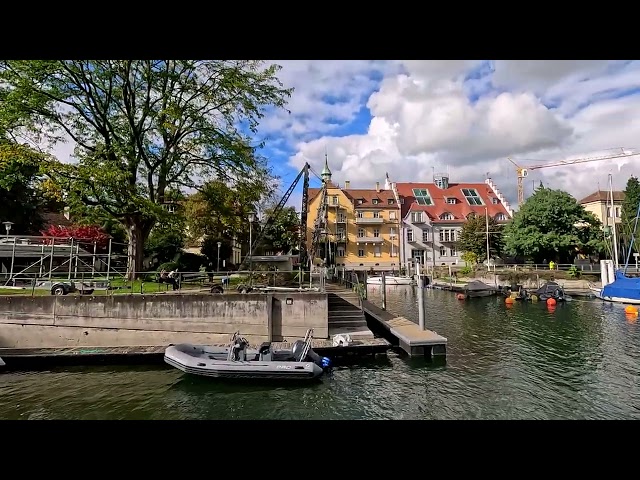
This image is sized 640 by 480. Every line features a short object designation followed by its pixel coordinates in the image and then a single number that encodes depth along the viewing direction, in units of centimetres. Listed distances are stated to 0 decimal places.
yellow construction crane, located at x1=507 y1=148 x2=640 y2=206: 8150
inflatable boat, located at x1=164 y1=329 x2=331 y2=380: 1096
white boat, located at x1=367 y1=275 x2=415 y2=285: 4412
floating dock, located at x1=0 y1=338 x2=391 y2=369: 1245
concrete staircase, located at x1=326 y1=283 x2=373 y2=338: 1436
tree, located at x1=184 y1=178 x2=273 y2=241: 1989
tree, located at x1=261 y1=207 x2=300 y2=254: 4716
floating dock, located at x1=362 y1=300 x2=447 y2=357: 1326
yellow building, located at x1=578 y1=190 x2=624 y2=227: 5334
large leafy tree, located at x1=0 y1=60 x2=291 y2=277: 1587
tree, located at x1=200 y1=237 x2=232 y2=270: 3647
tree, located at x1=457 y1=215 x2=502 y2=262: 4816
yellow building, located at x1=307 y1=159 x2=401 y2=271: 5281
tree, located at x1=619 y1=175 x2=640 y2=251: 4597
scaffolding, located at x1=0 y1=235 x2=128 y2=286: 1698
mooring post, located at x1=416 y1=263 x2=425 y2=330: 1492
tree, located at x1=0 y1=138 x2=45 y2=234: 2844
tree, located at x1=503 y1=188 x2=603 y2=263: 4088
